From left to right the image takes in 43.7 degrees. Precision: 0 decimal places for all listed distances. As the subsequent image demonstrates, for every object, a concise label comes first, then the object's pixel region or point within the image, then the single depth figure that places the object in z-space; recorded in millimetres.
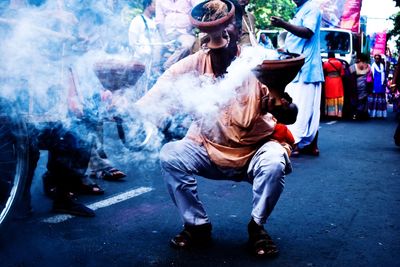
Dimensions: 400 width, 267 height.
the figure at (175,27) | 6028
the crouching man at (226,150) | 2996
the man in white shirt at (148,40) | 6082
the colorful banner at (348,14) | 17906
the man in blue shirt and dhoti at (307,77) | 5934
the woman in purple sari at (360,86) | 12266
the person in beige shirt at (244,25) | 5494
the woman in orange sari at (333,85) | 11761
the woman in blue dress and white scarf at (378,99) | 12750
